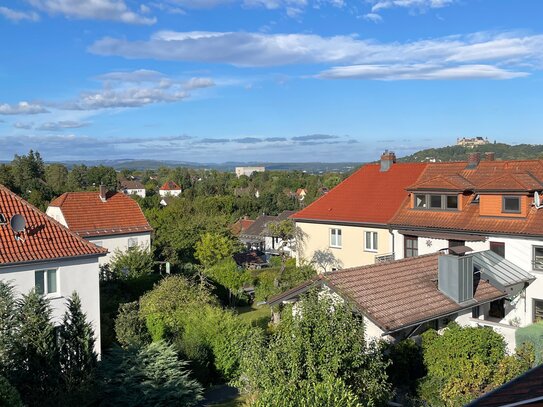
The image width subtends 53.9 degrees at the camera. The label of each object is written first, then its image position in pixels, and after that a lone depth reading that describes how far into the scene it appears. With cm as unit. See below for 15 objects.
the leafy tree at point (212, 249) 4116
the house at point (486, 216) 2261
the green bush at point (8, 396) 998
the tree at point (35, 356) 1330
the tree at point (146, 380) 1351
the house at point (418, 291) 1529
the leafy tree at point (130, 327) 2048
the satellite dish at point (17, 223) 2068
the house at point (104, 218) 3694
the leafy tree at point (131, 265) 3198
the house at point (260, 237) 7012
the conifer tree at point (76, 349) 1424
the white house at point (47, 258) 1989
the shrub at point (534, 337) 1561
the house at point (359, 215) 2989
